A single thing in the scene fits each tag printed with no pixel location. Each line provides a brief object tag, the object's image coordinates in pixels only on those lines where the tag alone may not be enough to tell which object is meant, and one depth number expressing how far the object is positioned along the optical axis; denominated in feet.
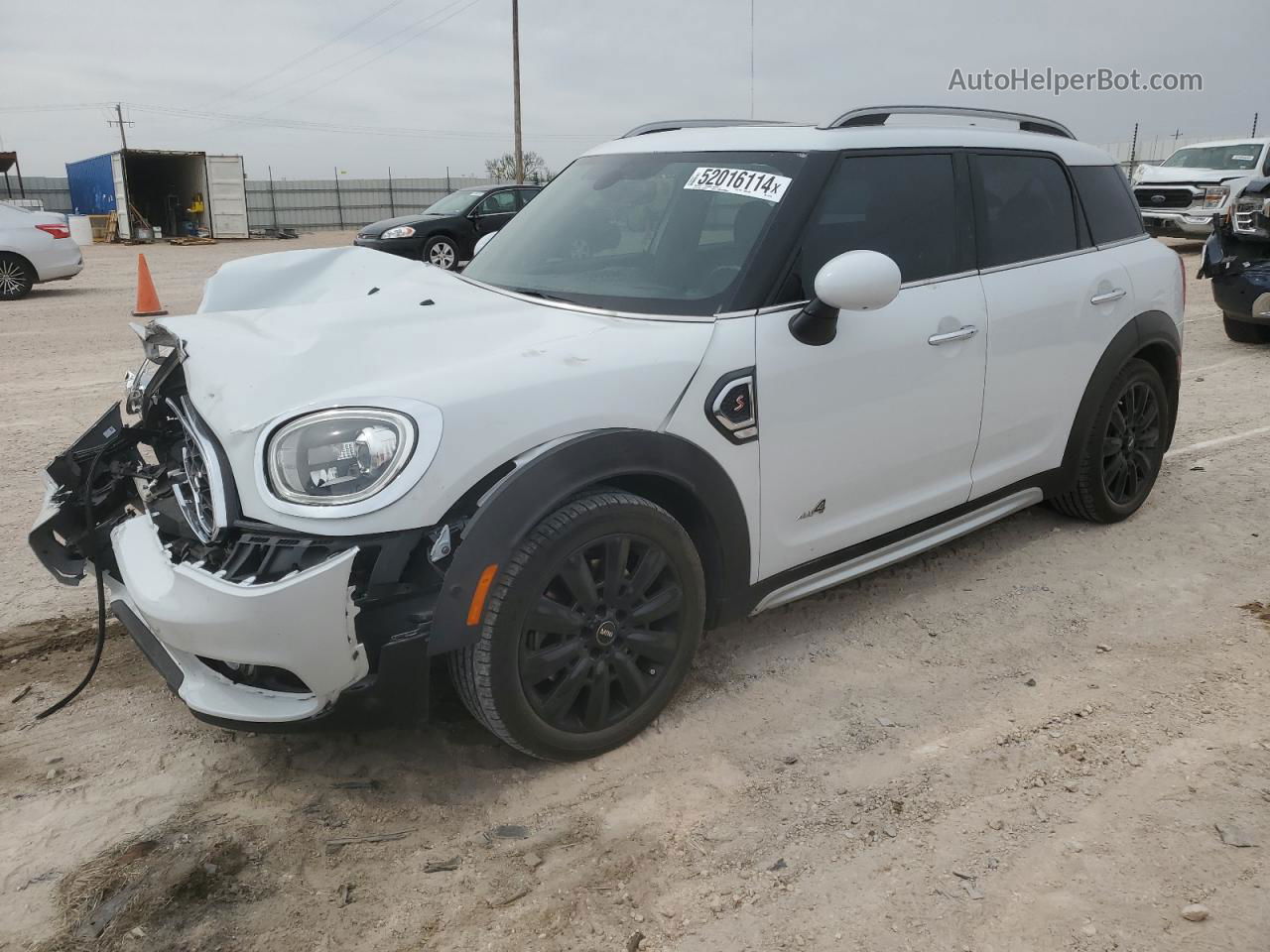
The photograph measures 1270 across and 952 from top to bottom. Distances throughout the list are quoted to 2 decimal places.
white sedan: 44.39
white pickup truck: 55.62
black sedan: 52.16
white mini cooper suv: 7.87
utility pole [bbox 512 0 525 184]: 107.86
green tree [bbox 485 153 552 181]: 173.99
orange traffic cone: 38.93
